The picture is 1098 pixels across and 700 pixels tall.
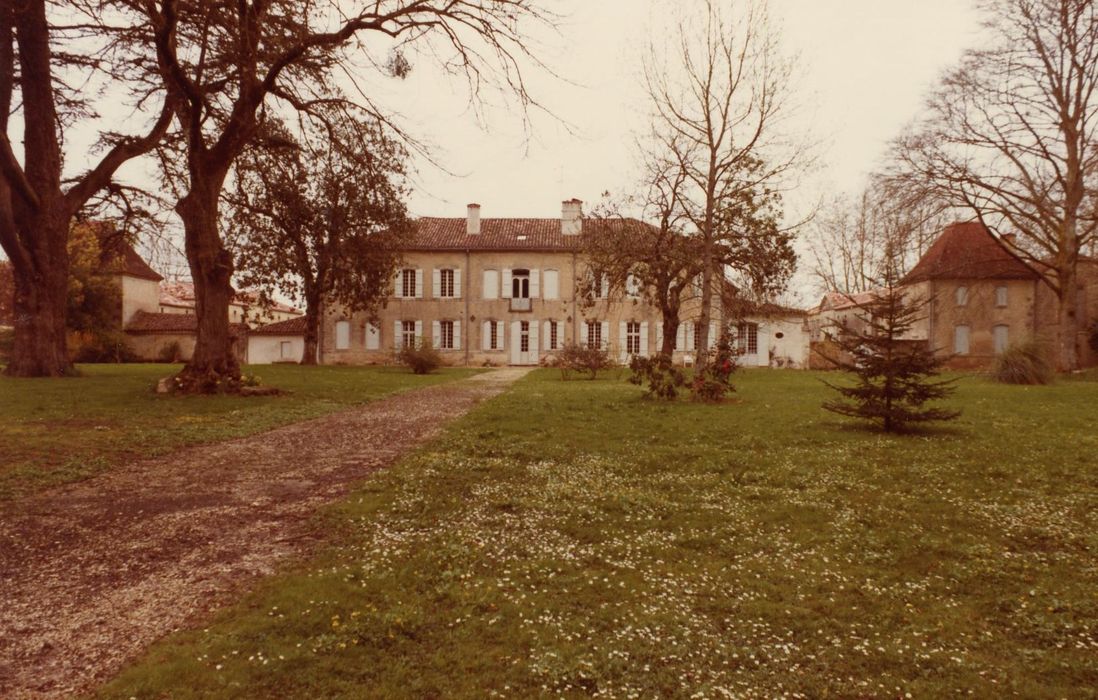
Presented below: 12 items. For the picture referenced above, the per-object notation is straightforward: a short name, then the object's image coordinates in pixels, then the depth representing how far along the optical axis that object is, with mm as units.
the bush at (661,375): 17078
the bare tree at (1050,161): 26172
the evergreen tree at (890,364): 10773
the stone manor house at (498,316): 44750
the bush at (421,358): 31281
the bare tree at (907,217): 26703
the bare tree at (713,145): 17109
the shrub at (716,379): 17047
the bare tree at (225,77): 12445
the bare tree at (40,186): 17766
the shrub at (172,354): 44531
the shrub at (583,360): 30172
